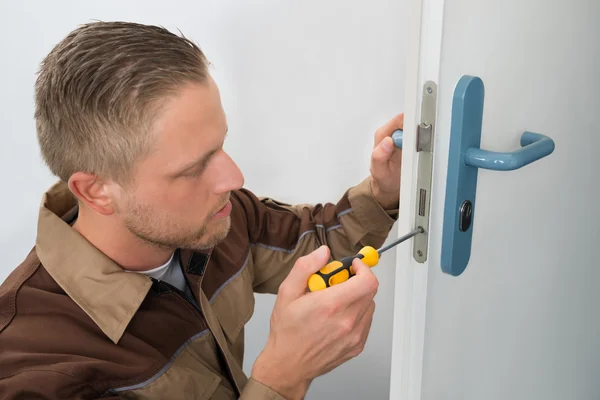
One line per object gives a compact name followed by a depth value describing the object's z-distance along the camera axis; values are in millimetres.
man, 787
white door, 666
